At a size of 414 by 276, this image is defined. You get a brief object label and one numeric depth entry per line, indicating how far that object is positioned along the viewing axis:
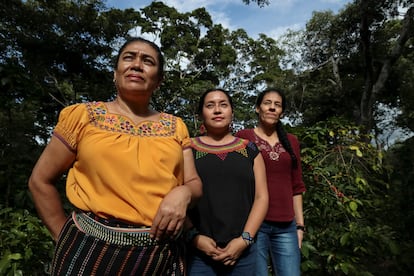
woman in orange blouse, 1.11
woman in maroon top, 1.96
